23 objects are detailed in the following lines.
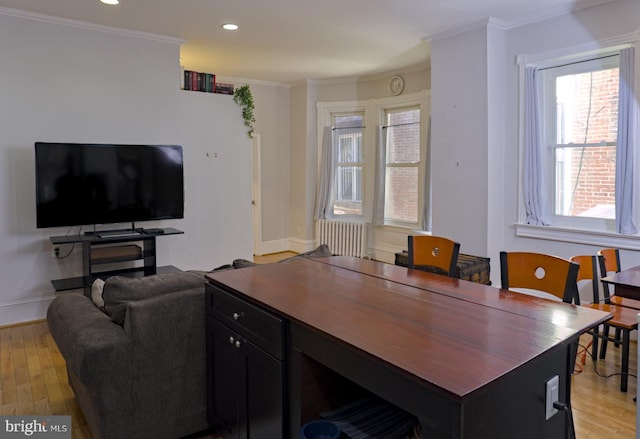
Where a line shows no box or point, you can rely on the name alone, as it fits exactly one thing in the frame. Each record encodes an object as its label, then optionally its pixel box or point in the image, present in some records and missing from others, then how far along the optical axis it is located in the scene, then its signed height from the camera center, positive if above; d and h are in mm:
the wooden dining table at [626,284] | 2428 -510
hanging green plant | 5530 +1097
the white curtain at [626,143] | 3572 +378
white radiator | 6770 -703
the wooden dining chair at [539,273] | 2027 -405
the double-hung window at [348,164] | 6961 +425
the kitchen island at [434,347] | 1120 -449
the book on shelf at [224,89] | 5457 +1238
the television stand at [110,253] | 4074 -590
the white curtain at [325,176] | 7062 +233
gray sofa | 2012 -750
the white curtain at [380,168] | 6539 +329
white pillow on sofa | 2391 -572
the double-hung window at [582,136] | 3846 +484
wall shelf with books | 5168 +1262
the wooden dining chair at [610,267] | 3102 -554
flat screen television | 3977 +75
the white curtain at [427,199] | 5953 -110
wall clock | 6297 +1487
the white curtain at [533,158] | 4195 +304
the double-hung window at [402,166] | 6270 +349
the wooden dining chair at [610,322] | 2746 -795
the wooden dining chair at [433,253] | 2580 -372
